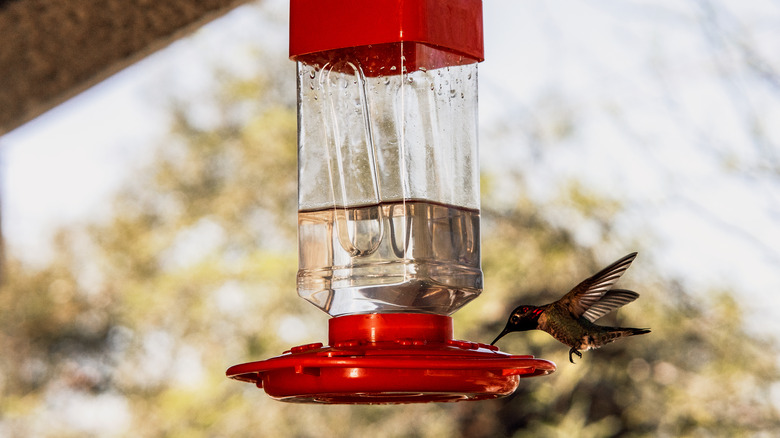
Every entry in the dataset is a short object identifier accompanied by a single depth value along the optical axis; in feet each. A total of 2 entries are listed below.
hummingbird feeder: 9.88
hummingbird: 10.31
